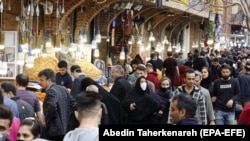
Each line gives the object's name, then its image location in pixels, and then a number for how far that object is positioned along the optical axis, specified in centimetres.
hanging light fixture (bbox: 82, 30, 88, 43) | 1970
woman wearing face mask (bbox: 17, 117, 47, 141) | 646
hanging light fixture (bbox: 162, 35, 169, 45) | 3158
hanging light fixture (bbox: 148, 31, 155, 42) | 2820
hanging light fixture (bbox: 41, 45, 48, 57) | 1663
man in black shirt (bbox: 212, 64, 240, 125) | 1212
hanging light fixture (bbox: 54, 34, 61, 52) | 1798
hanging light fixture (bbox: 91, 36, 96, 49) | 1964
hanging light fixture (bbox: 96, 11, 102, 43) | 2015
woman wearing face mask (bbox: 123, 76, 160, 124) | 1107
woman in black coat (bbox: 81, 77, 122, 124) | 1029
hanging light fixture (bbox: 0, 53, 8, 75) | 1425
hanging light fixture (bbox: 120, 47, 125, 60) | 2205
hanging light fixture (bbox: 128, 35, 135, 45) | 2498
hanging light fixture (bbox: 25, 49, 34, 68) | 1488
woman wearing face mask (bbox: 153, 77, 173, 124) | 1158
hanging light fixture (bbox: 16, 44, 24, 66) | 1484
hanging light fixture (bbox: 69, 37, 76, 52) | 1859
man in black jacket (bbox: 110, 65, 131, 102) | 1172
